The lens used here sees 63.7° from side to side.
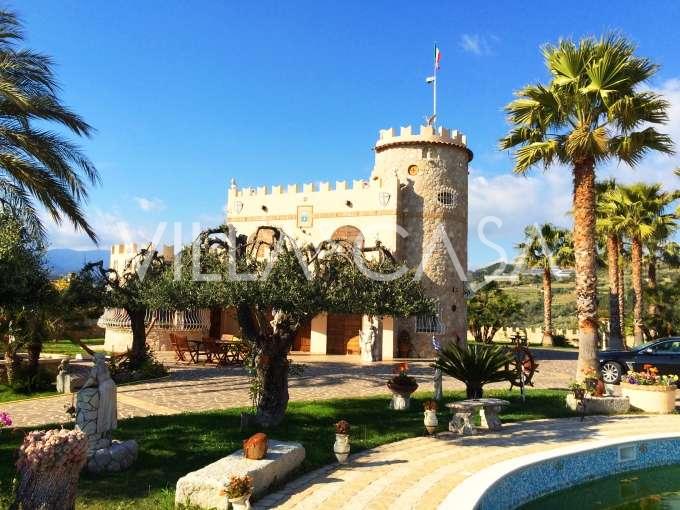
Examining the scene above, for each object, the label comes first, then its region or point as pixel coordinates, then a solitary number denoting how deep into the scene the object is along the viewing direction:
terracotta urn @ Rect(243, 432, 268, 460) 6.68
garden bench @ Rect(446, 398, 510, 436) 9.78
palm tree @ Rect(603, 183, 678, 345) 23.19
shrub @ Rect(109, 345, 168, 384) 16.17
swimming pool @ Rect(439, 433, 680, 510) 6.64
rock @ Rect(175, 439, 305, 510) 5.83
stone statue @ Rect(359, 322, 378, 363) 22.17
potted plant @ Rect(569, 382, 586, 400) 11.73
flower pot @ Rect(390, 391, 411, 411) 11.94
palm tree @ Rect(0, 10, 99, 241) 9.98
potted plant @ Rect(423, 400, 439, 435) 9.33
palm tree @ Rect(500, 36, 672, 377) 13.29
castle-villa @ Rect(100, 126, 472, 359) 24.39
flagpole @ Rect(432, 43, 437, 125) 26.25
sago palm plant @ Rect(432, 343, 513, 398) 11.49
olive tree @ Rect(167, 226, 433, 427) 8.82
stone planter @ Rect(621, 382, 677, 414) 12.66
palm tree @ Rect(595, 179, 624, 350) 22.00
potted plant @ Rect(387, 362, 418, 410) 11.90
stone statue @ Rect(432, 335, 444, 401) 13.07
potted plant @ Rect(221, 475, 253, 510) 5.52
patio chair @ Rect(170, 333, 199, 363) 20.19
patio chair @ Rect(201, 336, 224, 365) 19.88
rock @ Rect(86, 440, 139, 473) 7.04
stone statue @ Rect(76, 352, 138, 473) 7.13
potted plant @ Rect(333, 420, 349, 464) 7.64
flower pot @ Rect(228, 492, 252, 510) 5.56
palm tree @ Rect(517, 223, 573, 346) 34.94
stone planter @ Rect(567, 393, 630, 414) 12.38
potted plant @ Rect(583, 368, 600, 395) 12.69
